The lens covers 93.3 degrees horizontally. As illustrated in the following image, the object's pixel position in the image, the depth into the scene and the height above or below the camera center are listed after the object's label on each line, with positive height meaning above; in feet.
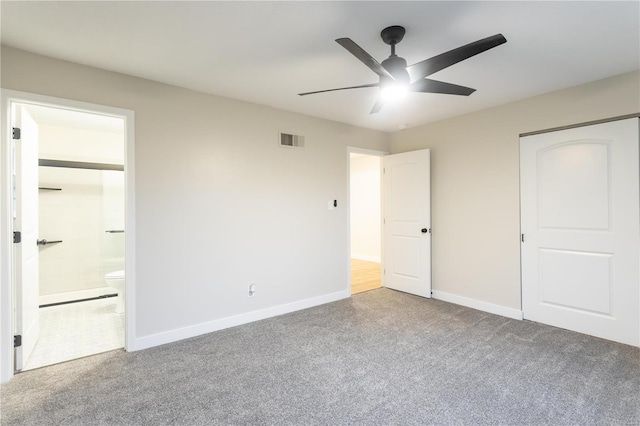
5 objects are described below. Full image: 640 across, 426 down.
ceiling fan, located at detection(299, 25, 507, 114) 5.60 +3.07
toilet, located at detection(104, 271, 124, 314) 12.40 -2.80
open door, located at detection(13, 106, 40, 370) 7.97 -0.47
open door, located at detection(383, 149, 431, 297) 14.10 -0.42
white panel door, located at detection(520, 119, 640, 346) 9.16 -0.57
